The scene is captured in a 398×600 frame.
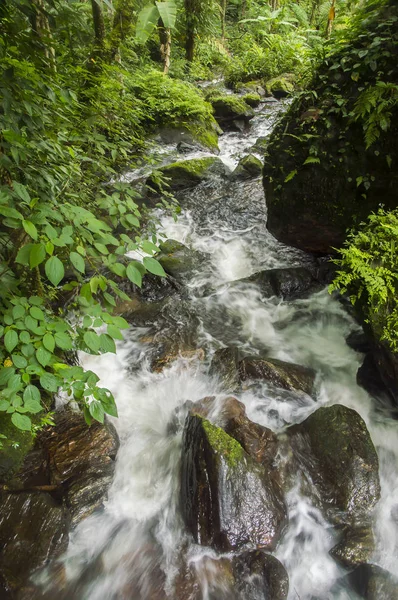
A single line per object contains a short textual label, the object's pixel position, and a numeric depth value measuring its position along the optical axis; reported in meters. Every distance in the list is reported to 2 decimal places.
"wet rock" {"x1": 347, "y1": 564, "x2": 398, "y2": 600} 2.94
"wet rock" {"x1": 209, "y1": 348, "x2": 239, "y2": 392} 4.70
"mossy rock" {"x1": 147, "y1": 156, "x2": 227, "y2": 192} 9.23
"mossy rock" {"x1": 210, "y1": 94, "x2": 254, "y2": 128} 13.18
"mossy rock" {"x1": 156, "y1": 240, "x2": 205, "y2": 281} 6.71
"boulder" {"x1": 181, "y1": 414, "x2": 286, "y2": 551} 3.16
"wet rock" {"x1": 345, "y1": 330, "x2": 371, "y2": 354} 5.05
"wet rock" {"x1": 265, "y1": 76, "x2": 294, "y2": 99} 16.16
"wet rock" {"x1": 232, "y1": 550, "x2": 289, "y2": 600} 2.93
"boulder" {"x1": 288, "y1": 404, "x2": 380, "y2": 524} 3.45
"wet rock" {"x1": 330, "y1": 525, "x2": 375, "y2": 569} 3.17
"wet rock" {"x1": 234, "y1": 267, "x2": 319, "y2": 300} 6.08
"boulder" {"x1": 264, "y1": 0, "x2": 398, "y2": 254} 4.38
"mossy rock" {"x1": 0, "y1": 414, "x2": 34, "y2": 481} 3.37
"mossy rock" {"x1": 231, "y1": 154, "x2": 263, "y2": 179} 9.62
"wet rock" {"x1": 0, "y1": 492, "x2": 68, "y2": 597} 2.95
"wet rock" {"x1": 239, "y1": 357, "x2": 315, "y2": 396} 4.61
